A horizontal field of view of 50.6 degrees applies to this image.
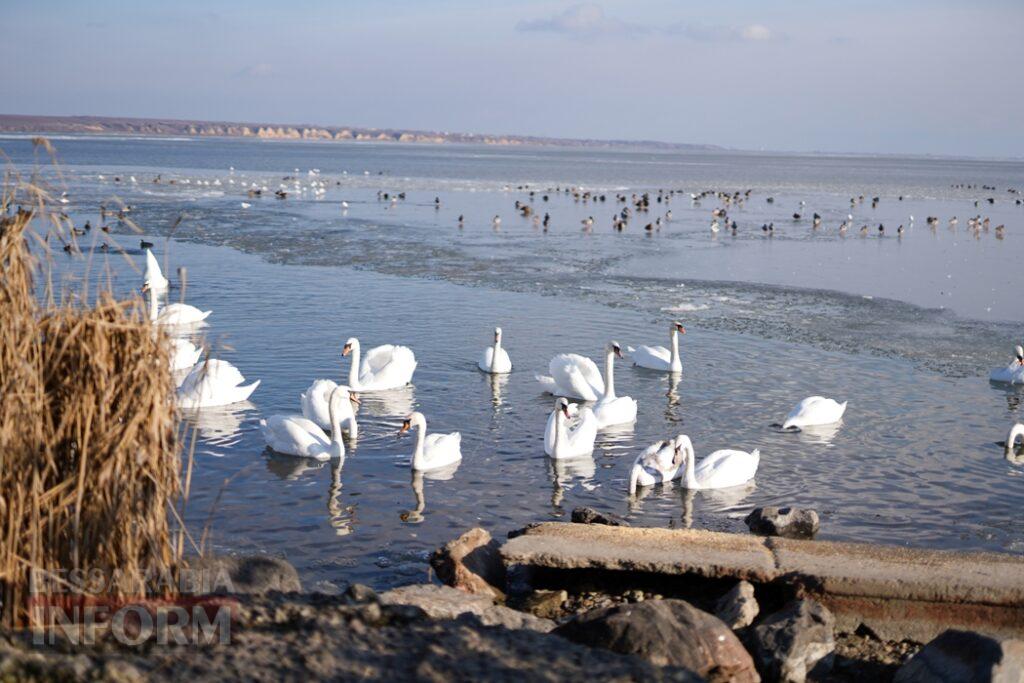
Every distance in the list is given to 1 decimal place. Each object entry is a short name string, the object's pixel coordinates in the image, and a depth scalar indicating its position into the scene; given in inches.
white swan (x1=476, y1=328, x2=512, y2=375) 589.3
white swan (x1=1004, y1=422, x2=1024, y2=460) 480.4
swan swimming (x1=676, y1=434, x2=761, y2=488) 420.5
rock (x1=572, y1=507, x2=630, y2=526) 360.2
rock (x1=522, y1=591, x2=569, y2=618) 304.7
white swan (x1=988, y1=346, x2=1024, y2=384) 601.0
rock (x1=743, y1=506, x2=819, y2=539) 366.0
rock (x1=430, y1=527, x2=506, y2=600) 309.1
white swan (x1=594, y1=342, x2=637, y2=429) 505.0
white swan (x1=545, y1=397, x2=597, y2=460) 446.9
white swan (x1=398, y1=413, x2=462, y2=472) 425.4
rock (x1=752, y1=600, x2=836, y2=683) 266.1
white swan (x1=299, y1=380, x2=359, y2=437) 478.0
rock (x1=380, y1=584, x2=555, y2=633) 269.3
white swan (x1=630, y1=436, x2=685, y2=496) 423.2
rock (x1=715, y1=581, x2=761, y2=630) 285.7
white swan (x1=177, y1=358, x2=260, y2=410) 488.4
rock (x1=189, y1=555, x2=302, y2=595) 237.6
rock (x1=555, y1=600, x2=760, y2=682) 248.7
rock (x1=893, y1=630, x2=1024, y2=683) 239.6
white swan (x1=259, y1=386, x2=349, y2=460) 438.9
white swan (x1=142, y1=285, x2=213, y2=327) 674.8
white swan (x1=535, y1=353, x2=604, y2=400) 552.1
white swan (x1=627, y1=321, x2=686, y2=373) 611.2
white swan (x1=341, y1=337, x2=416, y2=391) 552.4
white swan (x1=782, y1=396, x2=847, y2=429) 498.9
